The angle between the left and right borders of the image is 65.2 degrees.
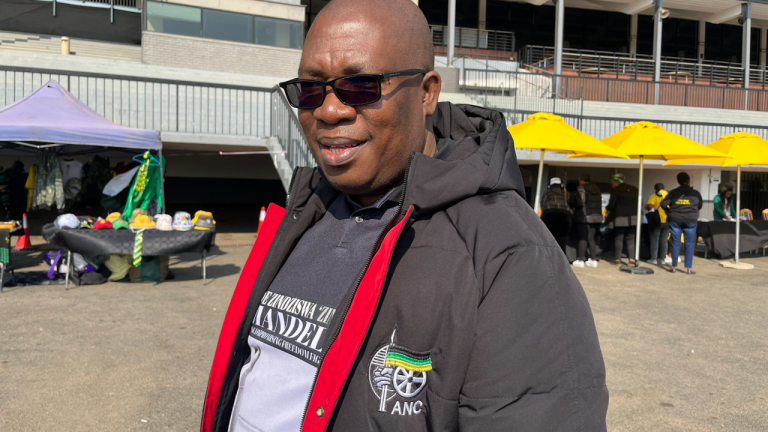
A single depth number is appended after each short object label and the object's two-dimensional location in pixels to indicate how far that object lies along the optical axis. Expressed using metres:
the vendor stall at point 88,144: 8.21
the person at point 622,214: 11.97
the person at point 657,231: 12.46
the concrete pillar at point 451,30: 21.12
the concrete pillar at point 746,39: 23.97
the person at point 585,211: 11.73
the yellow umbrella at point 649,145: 10.87
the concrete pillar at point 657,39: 22.86
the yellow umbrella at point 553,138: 10.30
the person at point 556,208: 11.16
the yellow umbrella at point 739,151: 11.85
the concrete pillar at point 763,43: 29.73
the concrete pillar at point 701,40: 29.12
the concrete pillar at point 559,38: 21.70
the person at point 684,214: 11.15
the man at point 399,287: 1.12
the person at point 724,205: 13.89
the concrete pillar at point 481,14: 26.23
